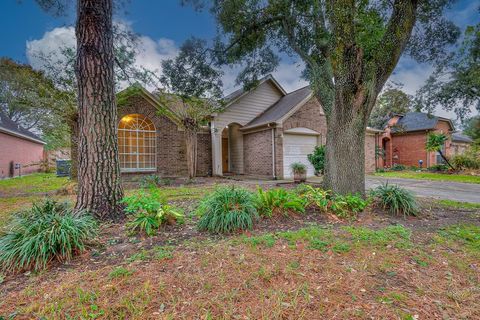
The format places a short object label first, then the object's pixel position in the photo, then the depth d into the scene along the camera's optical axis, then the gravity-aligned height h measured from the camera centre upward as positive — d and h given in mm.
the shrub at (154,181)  9156 -809
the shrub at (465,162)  13812 -358
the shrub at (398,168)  17178 -802
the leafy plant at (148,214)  3299 -813
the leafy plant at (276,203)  4121 -825
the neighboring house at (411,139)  18016 +1632
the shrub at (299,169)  9945 -415
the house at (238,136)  11734 +1479
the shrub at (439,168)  15008 -772
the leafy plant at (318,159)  10411 +30
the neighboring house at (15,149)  14596 +1264
